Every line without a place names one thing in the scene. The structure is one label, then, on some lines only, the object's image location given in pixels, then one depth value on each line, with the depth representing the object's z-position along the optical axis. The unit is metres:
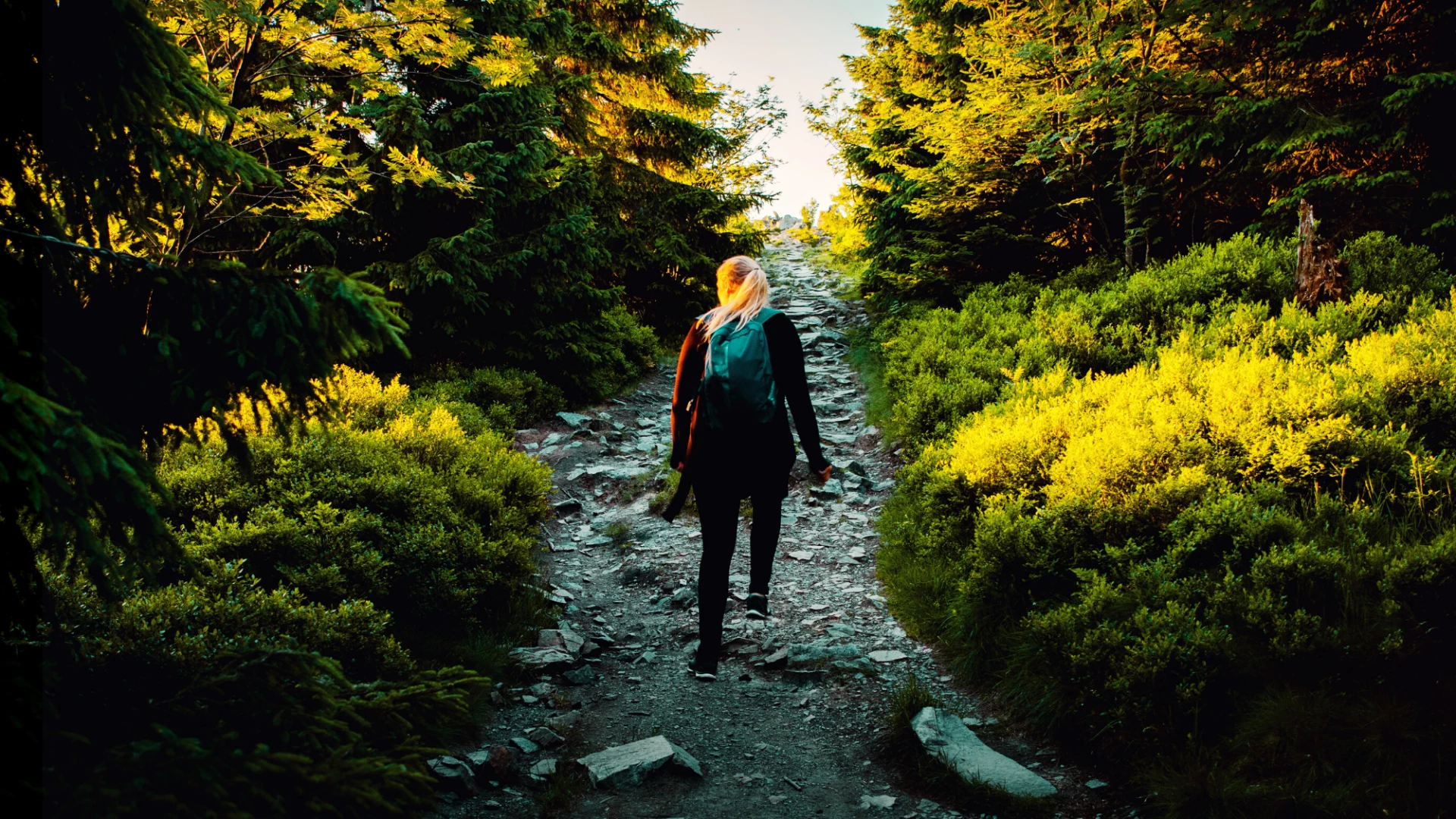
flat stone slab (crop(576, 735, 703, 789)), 3.70
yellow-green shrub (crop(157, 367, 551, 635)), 4.71
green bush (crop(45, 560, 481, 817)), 1.81
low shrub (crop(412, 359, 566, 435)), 9.46
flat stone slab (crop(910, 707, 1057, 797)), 3.47
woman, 4.68
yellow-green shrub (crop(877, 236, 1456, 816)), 3.03
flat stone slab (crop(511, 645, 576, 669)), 4.95
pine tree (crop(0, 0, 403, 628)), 2.29
